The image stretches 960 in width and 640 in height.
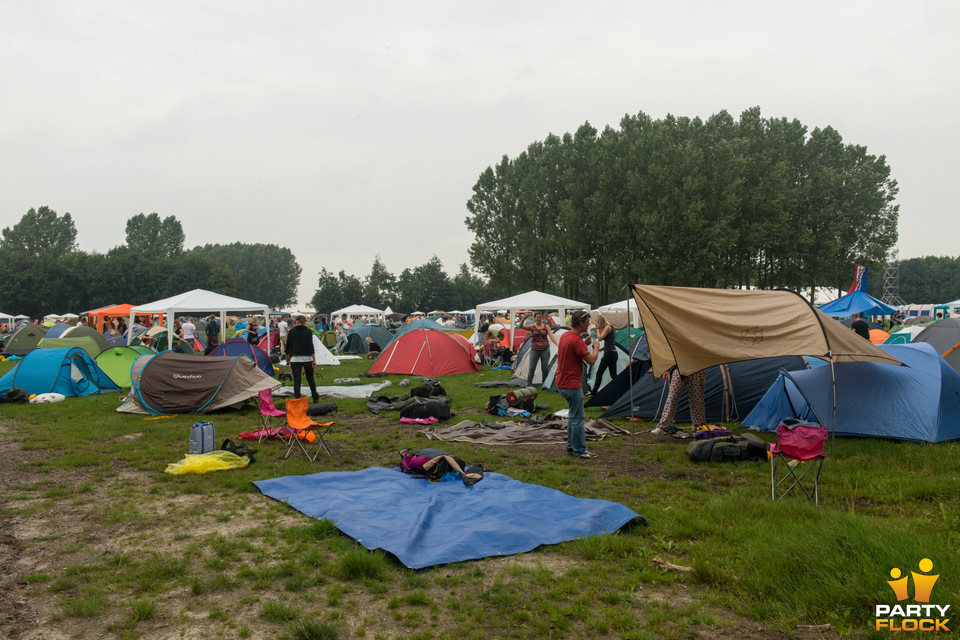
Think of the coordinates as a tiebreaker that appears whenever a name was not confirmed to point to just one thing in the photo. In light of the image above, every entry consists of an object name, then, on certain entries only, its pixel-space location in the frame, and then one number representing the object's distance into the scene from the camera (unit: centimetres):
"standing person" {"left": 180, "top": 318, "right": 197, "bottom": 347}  2035
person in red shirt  733
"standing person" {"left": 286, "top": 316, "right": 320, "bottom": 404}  1115
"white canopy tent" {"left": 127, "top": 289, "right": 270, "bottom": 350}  1795
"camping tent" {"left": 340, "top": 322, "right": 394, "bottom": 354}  2516
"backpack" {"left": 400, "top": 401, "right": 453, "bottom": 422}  1014
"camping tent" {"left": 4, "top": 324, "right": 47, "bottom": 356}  2188
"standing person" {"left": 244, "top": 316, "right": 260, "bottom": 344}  2046
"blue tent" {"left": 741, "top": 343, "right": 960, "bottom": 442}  732
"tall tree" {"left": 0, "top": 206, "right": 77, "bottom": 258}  7338
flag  2848
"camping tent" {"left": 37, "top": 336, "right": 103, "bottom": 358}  1767
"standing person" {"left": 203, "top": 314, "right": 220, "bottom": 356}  1999
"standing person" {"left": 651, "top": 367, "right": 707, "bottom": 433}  857
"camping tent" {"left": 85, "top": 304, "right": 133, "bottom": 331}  2946
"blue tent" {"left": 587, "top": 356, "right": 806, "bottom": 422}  941
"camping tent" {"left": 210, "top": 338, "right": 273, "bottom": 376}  1527
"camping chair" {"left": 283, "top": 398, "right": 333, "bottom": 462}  741
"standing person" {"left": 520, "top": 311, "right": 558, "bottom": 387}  1323
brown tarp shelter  700
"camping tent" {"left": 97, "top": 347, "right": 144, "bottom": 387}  1431
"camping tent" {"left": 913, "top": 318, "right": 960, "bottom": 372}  1295
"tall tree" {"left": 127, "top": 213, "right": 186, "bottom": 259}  8156
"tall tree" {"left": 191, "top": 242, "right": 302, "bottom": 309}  9500
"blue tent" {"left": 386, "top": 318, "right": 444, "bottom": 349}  1756
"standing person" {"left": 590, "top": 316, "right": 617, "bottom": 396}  1157
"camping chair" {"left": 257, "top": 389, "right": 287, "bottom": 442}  833
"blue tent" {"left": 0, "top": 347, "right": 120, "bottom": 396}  1254
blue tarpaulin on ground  447
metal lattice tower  5892
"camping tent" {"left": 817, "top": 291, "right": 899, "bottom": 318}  2297
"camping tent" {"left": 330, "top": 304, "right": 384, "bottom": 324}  3772
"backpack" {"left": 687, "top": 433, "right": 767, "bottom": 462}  693
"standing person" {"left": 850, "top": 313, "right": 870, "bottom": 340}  1384
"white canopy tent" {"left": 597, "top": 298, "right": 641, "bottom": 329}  2503
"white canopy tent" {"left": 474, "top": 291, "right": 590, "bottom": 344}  1986
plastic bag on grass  673
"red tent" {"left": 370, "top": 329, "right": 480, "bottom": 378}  1666
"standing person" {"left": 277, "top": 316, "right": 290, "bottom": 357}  2260
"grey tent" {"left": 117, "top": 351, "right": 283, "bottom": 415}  1061
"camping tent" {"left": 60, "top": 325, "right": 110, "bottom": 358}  2039
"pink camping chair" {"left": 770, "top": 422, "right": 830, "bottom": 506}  499
